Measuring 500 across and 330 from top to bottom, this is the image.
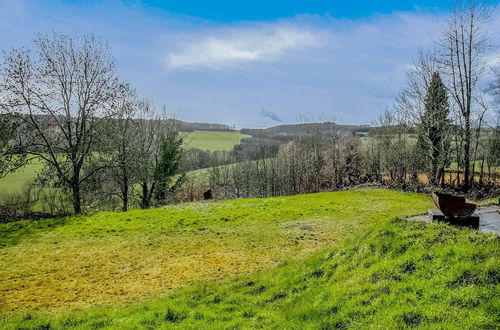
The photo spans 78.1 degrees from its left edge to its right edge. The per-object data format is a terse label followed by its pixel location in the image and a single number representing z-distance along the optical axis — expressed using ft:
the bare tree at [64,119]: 66.59
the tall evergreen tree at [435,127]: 101.35
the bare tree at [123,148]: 79.36
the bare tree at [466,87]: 86.89
